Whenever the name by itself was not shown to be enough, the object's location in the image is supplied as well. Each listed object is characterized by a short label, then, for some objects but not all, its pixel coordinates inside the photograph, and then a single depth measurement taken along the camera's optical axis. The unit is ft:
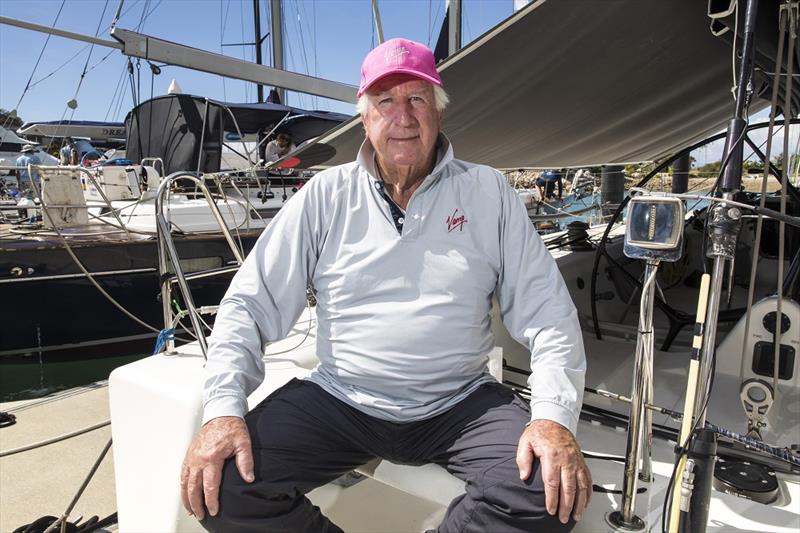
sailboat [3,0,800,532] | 4.74
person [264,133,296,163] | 28.09
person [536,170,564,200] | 53.26
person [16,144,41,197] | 29.59
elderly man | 4.43
